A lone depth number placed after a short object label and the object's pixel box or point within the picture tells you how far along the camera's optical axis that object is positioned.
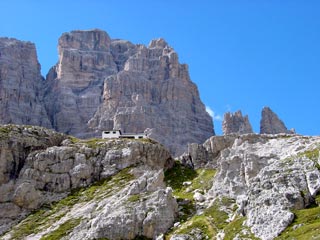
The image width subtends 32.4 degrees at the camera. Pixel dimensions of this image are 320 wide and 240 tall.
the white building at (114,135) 170.88
